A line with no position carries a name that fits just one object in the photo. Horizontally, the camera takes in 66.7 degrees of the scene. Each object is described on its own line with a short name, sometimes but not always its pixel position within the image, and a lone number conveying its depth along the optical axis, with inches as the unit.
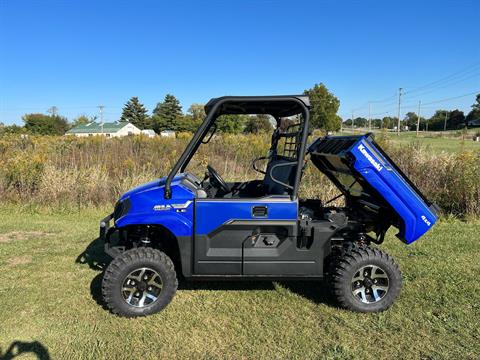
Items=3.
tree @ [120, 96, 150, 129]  2972.4
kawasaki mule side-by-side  123.6
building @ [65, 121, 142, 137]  2371.7
